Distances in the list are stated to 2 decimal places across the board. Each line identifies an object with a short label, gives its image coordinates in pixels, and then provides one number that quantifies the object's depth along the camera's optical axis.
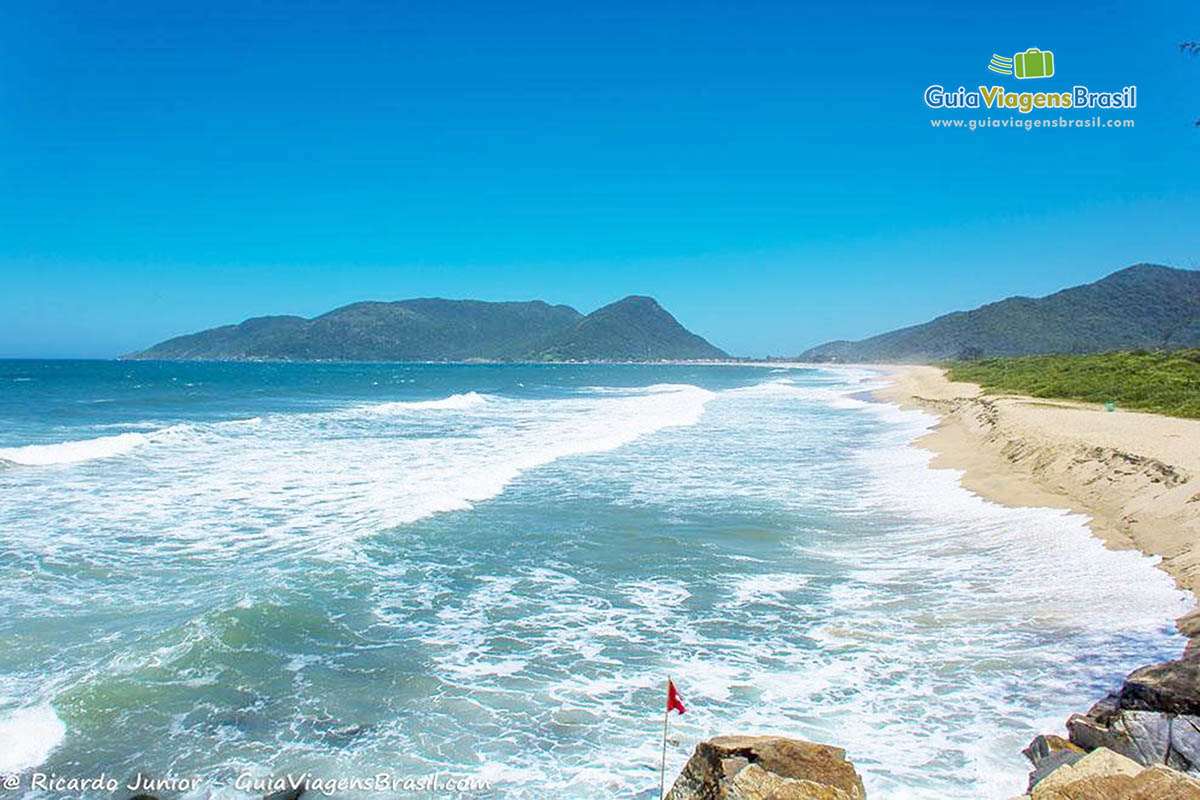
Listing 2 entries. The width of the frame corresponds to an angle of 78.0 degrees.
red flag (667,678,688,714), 4.68
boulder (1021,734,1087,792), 4.71
